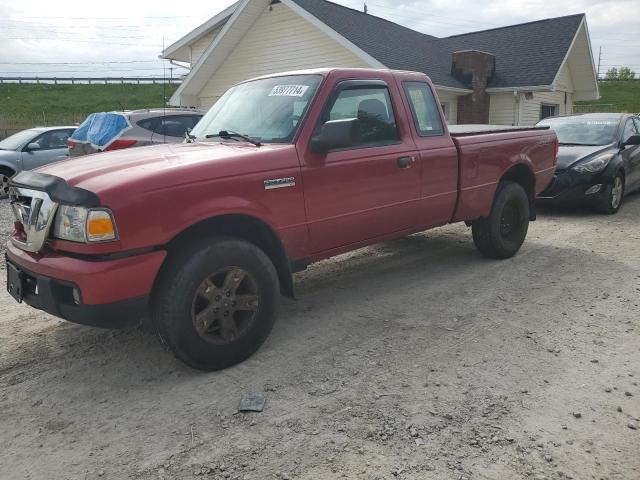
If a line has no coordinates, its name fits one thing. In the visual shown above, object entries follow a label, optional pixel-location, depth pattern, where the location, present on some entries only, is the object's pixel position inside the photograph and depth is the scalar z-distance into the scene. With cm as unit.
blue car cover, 906
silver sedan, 1191
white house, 1644
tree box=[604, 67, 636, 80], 7561
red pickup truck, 305
